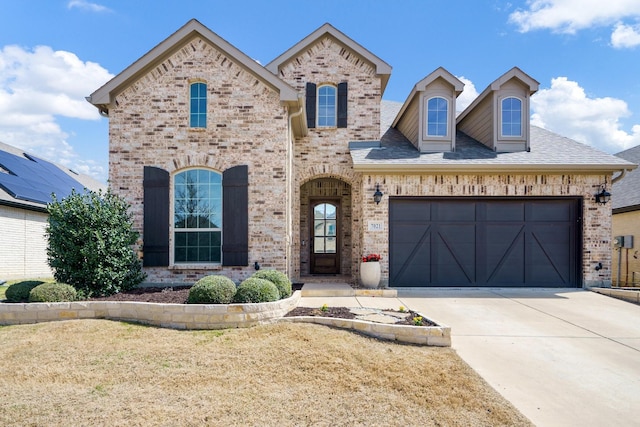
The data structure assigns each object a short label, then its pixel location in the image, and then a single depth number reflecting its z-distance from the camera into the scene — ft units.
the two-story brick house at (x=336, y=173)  27.48
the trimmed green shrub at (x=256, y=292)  19.33
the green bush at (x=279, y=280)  22.31
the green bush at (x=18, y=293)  20.74
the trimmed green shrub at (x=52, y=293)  20.04
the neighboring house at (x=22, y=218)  37.24
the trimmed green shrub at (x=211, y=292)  19.40
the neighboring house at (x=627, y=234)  36.69
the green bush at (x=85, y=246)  22.26
